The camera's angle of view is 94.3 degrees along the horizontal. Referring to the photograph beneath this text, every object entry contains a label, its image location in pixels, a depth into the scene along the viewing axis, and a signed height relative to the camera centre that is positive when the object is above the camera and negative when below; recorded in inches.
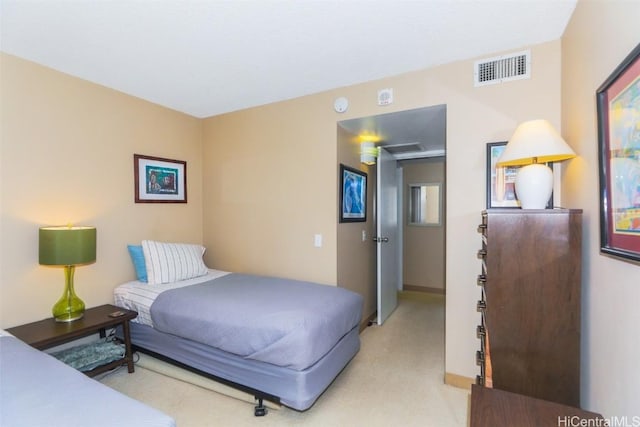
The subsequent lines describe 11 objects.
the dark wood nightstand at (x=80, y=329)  76.2 -31.1
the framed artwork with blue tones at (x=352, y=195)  114.8 +8.3
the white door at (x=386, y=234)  135.1 -9.7
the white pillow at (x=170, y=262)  104.2 -17.3
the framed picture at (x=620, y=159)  38.7 +8.0
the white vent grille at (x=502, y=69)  80.0 +40.4
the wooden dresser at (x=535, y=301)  57.4 -17.3
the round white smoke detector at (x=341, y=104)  105.3 +39.3
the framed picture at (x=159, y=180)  115.0 +14.7
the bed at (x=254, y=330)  70.4 -30.4
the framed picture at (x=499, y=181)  81.4 +9.1
